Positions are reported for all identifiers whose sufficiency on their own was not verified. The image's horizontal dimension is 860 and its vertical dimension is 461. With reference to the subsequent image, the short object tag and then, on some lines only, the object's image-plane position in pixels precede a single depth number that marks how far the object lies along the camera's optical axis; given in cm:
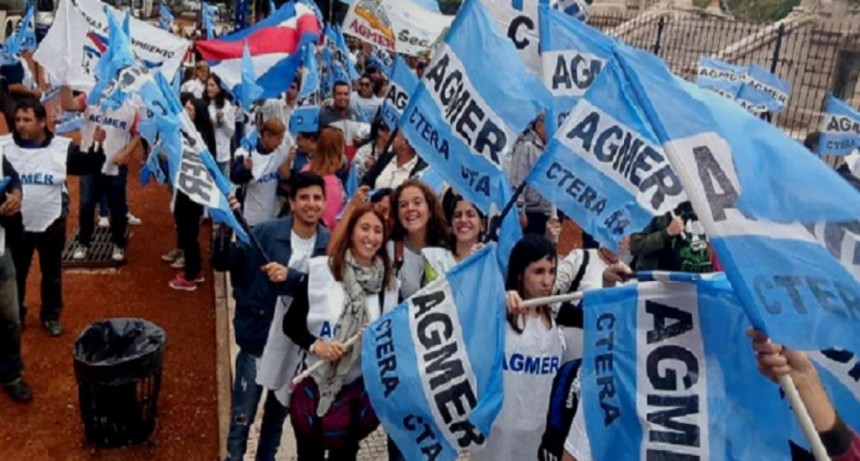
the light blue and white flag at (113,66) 604
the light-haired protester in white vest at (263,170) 649
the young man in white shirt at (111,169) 688
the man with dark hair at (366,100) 1033
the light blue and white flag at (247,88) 745
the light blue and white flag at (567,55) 452
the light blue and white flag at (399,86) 583
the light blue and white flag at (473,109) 408
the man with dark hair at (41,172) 563
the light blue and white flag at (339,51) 1002
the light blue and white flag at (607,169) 347
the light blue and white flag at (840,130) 783
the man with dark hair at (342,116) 856
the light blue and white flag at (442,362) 318
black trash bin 459
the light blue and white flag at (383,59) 1126
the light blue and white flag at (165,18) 1431
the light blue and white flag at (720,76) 1021
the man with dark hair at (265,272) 412
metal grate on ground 788
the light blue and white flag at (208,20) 1274
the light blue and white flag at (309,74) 842
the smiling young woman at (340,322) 364
